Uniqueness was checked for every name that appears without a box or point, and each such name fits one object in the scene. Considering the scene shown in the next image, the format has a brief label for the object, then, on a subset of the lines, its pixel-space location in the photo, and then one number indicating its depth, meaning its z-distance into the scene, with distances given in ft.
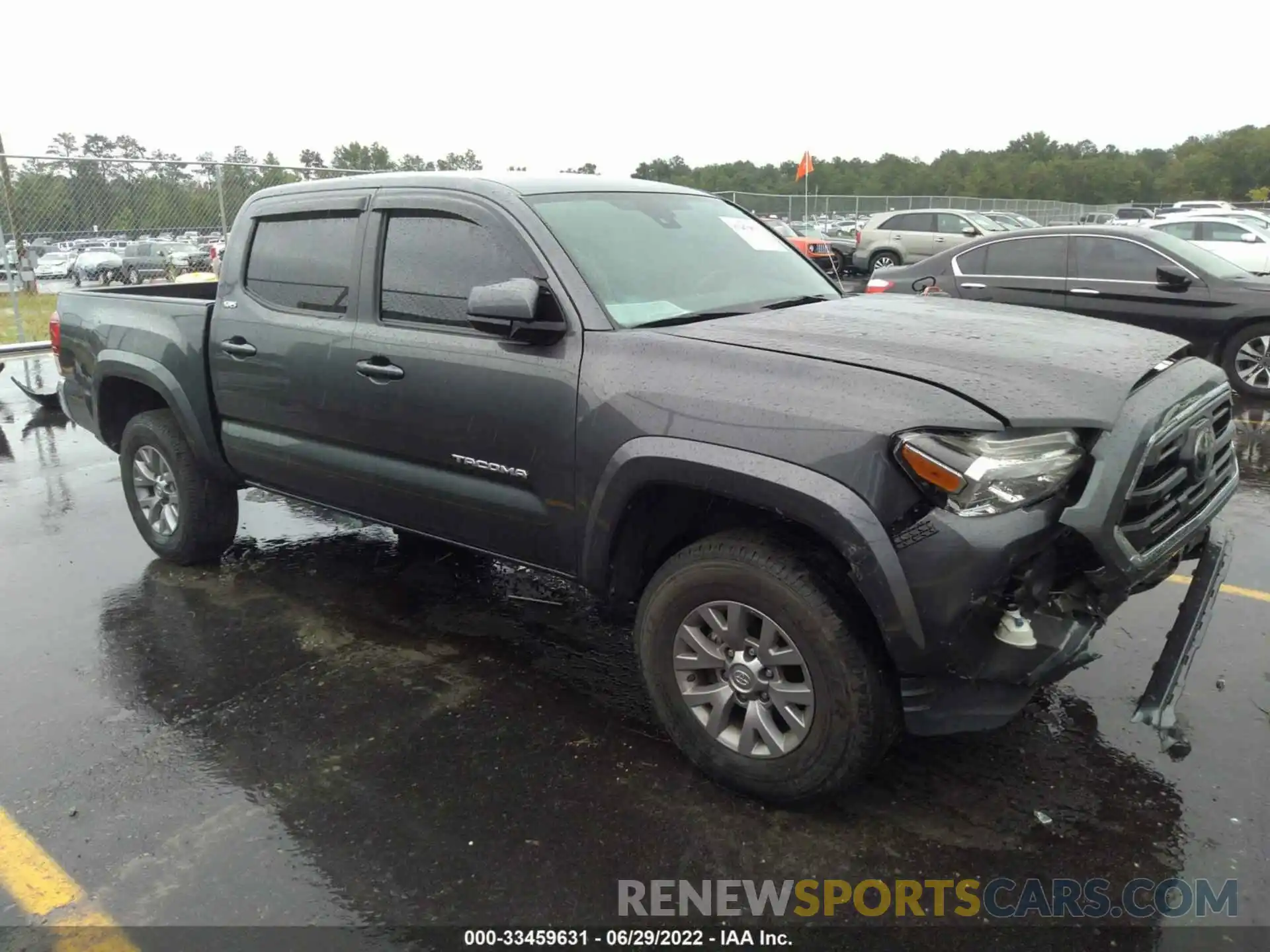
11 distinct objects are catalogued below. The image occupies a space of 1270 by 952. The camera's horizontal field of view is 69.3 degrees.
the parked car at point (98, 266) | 42.24
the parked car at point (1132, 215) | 131.38
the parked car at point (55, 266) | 41.68
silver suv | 67.87
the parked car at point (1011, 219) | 75.93
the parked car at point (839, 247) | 76.18
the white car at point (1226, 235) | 49.21
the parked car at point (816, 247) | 71.00
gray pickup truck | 7.96
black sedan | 27.40
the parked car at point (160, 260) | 43.73
